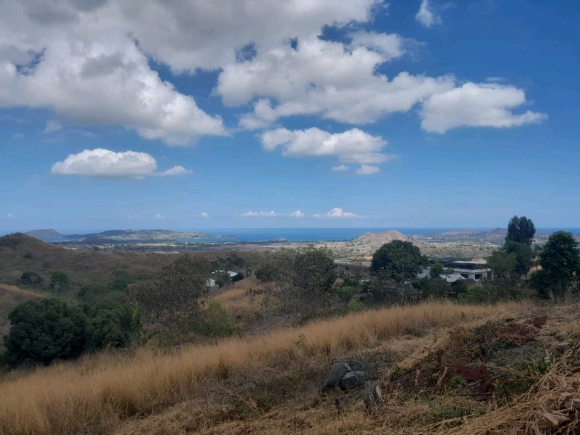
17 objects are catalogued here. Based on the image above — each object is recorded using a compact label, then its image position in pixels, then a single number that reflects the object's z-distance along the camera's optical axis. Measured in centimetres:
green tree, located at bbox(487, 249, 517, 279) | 2917
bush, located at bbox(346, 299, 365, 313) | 1555
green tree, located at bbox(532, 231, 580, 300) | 1812
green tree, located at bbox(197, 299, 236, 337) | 1365
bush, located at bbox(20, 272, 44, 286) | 3753
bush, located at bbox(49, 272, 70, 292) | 3568
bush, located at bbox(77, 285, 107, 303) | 3091
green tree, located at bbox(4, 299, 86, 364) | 1448
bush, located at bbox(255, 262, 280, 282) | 2018
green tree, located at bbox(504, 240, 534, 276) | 2954
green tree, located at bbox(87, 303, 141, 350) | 1422
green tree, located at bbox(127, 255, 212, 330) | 1609
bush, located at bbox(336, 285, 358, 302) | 2119
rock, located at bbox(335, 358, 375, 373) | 609
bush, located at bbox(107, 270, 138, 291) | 3447
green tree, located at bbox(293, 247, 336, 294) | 1878
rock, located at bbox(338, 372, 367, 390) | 550
